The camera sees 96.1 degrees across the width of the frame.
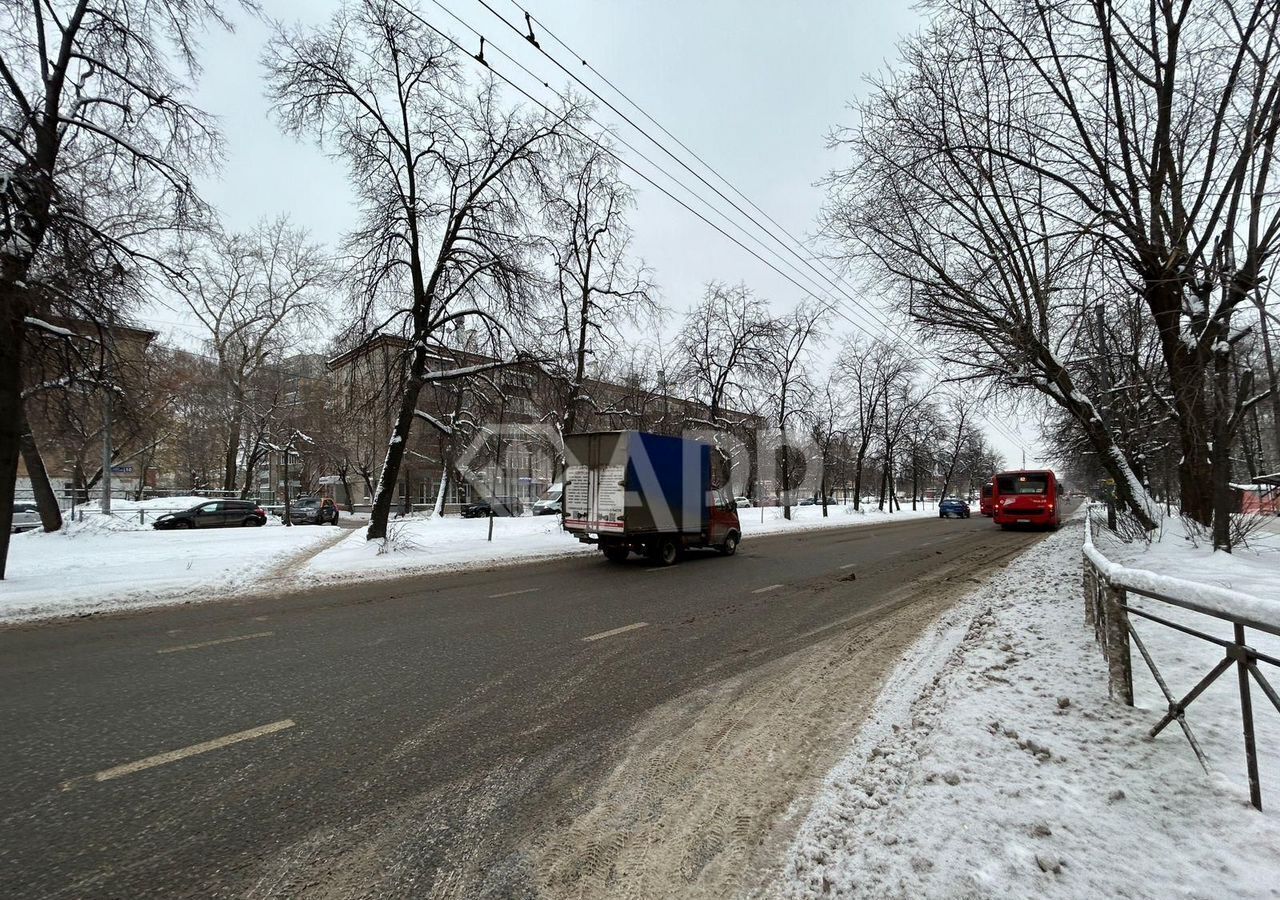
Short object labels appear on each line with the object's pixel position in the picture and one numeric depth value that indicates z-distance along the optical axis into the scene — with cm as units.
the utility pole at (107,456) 1915
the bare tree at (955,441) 5774
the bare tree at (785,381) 3064
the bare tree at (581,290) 1983
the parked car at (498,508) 4204
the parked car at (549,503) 3862
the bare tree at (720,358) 2961
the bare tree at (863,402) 4369
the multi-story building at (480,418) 1791
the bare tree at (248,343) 3400
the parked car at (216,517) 2595
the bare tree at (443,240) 1582
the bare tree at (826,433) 4025
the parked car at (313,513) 3788
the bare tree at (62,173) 858
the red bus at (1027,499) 2708
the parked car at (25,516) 2540
